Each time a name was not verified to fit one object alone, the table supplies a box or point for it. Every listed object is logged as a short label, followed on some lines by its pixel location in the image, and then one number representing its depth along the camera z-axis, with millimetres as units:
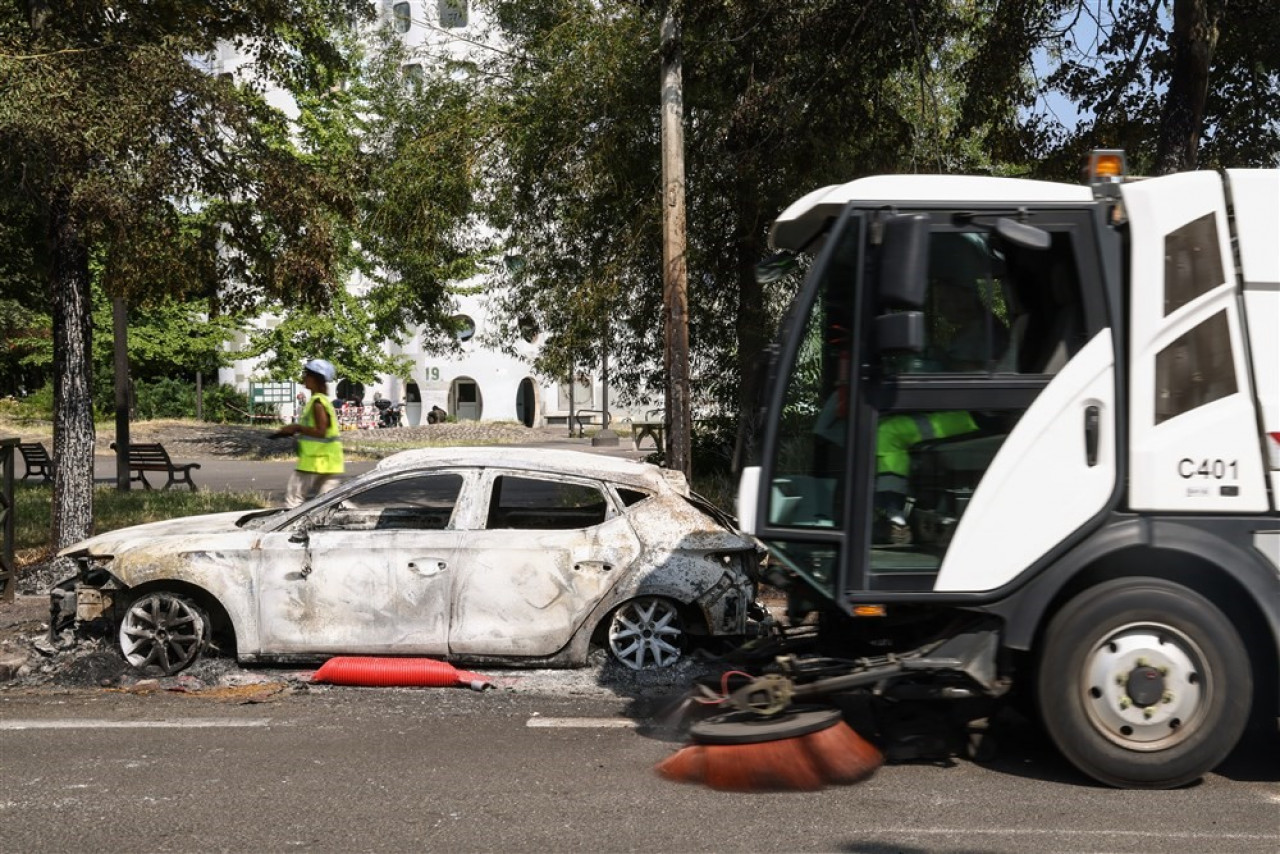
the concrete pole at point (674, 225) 12375
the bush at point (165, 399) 46125
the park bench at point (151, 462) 21078
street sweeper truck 5453
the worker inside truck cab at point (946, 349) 5598
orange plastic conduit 7723
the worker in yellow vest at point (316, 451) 10023
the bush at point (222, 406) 47688
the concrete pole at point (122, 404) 17781
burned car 7781
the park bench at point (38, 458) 22969
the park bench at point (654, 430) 19256
